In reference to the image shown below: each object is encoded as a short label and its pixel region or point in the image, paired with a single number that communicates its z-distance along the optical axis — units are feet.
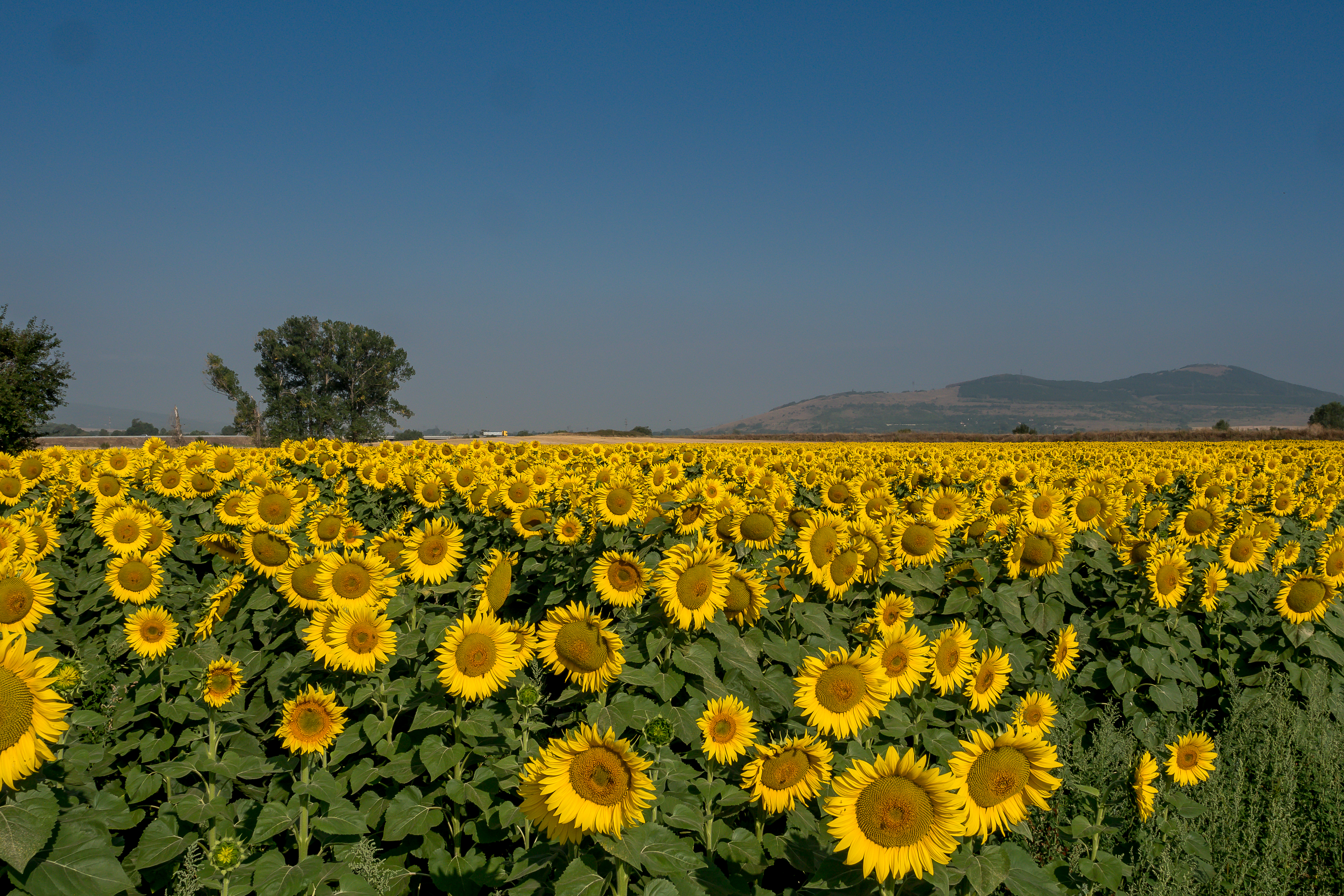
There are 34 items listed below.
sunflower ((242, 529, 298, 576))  14.94
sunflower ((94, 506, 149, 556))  20.89
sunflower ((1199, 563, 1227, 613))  18.29
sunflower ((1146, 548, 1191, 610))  17.87
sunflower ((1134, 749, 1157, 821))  12.42
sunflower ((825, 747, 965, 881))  6.24
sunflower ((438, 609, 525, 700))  10.57
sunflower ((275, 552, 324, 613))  13.26
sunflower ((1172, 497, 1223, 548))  21.86
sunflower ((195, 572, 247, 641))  14.46
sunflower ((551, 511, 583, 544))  18.52
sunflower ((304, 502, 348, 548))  16.99
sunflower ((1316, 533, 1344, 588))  18.71
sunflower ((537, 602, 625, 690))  9.99
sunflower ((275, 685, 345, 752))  11.03
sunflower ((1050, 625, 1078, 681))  15.40
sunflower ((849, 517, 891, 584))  15.12
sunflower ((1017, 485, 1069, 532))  19.62
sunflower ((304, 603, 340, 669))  11.90
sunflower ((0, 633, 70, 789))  5.86
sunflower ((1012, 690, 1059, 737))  10.30
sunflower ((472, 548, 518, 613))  12.46
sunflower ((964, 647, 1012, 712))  11.54
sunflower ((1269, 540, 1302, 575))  20.19
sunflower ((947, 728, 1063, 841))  6.97
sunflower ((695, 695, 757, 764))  10.14
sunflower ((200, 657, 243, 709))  12.34
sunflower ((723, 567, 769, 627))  11.86
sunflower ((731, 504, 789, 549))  14.47
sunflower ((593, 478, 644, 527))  18.48
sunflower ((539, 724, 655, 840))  6.96
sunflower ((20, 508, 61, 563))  19.13
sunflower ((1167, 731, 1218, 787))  12.90
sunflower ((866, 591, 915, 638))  13.23
